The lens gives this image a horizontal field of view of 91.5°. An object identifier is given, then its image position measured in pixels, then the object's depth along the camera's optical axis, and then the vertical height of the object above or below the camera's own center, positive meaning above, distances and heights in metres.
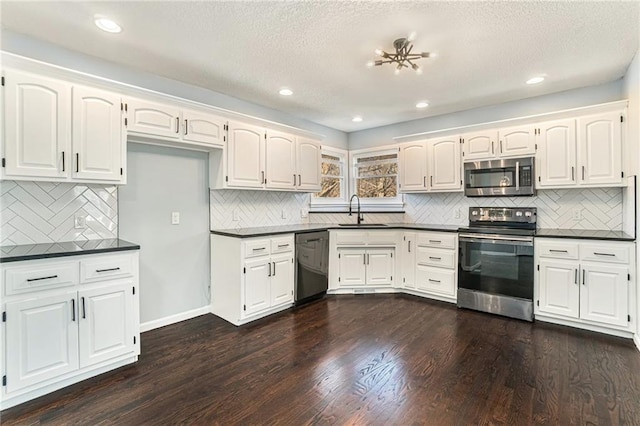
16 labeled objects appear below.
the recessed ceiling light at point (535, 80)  3.25 +1.39
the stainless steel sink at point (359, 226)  4.32 -0.20
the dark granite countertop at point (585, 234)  2.92 -0.23
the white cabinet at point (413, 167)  4.39 +0.65
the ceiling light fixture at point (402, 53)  2.41 +1.25
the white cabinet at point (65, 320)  1.98 -0.76
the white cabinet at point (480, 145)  3.83 +0.83
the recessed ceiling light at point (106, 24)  2.19 +1.36
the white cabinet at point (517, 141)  3.56 +0.82
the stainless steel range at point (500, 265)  3.38 -0.62
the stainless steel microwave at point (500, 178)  3.58 +0.41
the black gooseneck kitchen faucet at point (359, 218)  4.90 -0.11
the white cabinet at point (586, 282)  2.89 -0.70
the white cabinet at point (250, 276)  3.28 -0.72
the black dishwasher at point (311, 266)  3.86 -0.70
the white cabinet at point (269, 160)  3.50 +0.64
